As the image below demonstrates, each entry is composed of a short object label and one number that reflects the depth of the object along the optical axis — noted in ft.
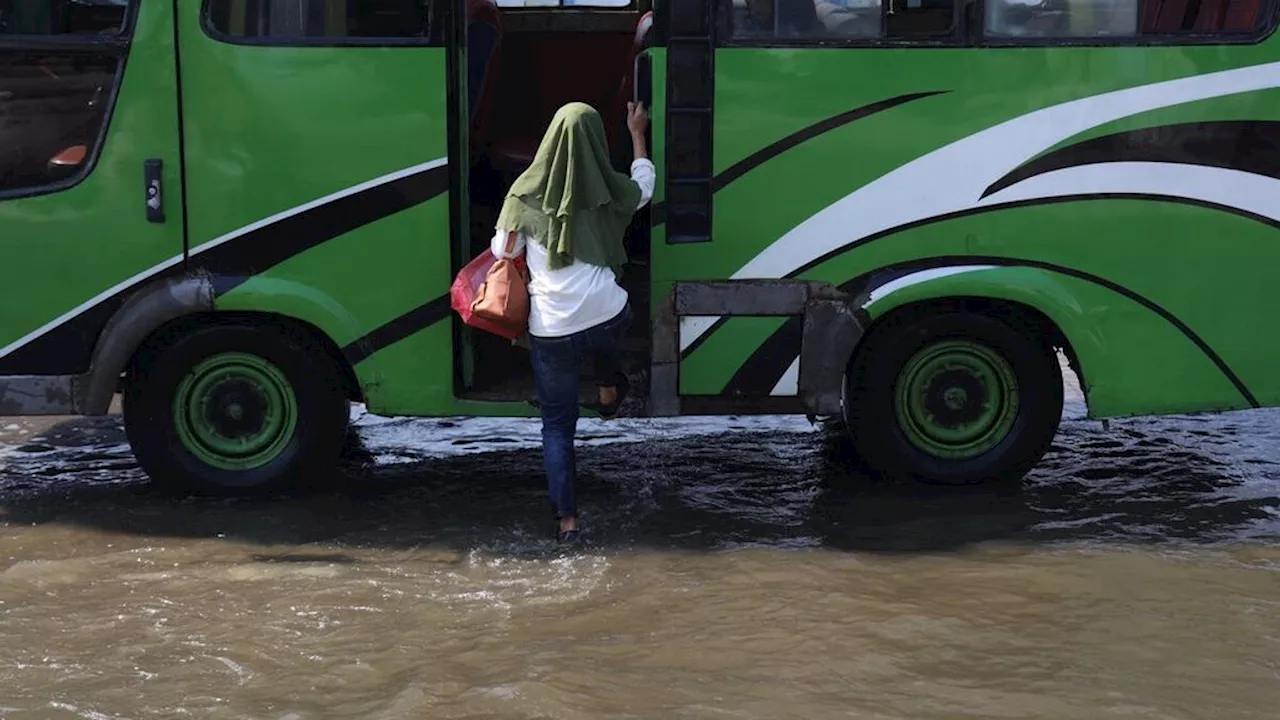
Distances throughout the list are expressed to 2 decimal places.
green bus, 20.62
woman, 19.11
